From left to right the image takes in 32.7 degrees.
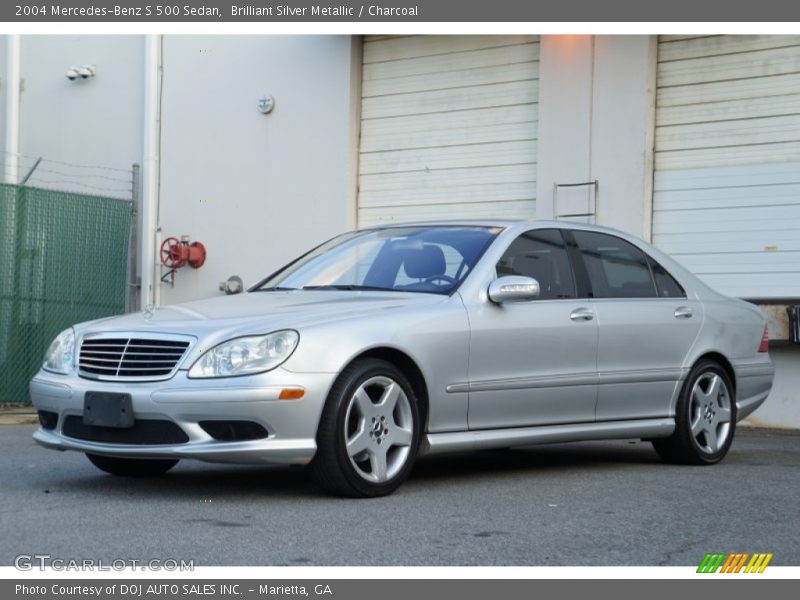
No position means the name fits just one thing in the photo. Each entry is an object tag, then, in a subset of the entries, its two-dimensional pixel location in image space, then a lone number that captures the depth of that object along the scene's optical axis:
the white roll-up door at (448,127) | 13.44
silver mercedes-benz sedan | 6.25
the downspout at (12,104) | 17.16
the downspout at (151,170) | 15.90
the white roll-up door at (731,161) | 11.76
